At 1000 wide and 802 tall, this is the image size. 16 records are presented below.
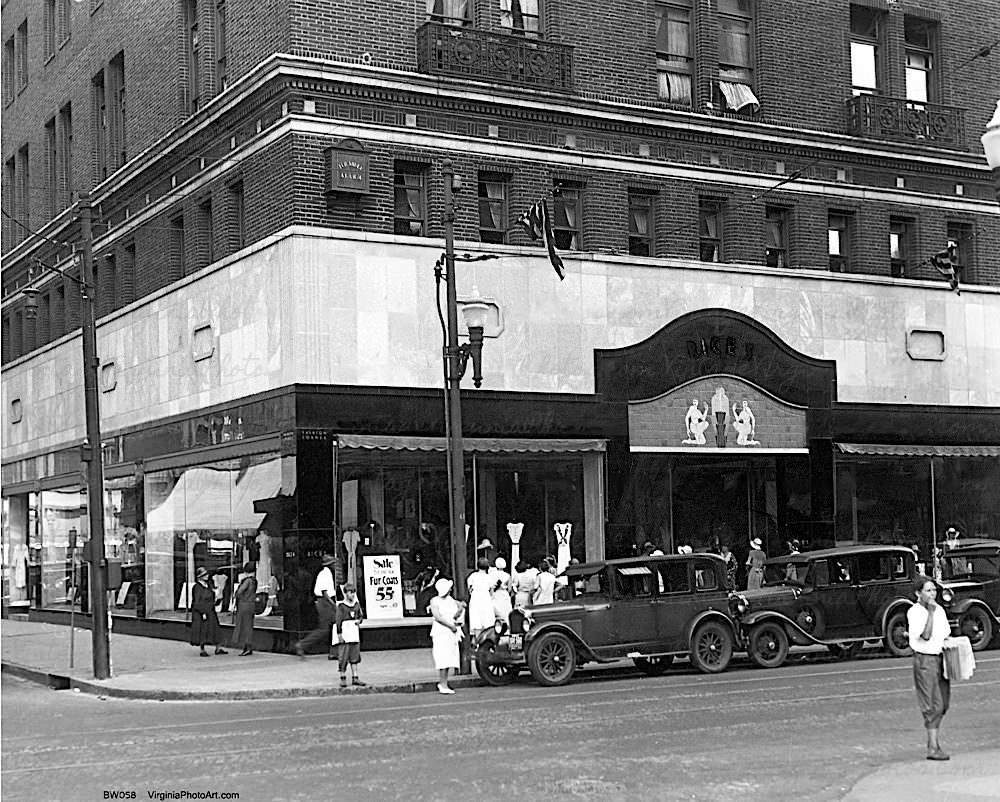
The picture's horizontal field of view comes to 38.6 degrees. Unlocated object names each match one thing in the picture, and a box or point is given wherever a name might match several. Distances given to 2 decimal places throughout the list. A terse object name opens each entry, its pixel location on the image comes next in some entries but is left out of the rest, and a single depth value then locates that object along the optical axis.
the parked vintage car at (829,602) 22.11
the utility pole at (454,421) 22.06
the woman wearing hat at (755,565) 28.55
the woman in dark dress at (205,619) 26.98
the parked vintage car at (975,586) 24.38
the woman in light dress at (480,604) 21.61
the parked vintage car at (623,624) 20.42
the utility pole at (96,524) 22.53
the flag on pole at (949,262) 28.55
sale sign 26.41
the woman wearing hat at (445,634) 19.89
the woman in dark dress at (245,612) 26.16
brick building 26.44
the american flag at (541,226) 24.69
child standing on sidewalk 20.41
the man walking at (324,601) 23.81
